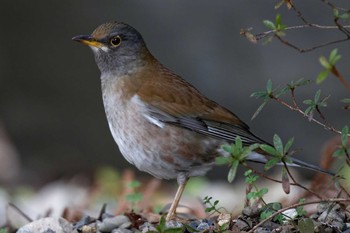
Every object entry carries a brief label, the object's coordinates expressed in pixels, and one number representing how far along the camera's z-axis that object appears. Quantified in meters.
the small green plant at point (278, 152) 8.61
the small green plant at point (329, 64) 7.62
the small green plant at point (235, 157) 8.49
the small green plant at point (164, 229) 8.66
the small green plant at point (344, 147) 8.67
